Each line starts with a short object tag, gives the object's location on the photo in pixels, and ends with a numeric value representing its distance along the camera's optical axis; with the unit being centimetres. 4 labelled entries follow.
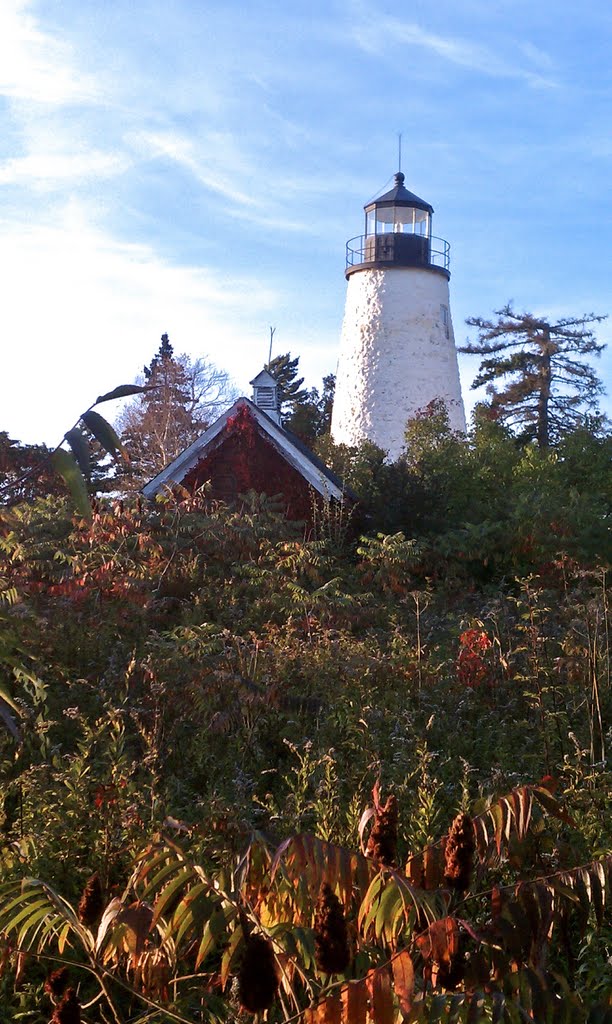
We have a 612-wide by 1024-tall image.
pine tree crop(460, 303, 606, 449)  3847
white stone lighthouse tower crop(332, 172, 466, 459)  2941
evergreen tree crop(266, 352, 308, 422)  5158
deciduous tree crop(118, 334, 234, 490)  4103
